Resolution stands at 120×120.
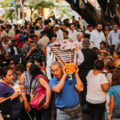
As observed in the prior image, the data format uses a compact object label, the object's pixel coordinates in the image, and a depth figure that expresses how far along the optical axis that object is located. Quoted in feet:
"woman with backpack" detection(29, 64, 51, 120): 28.89
